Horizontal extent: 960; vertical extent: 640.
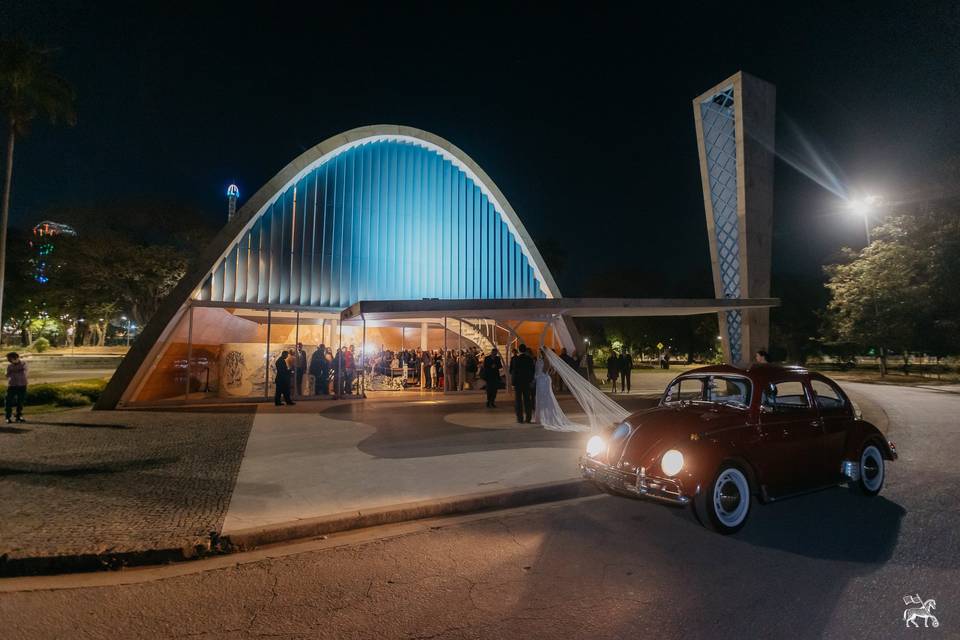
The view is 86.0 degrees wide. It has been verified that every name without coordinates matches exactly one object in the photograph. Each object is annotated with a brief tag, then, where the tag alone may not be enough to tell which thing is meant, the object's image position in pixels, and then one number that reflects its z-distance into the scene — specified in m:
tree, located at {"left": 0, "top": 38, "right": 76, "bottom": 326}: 23.08
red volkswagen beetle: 5.08
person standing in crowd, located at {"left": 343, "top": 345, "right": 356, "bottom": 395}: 19.44
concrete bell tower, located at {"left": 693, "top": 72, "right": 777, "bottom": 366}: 19.98
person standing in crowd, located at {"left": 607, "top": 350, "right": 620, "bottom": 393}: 21.04
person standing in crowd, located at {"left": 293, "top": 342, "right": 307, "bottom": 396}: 18.64
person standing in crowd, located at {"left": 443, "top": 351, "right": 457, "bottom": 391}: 21.18
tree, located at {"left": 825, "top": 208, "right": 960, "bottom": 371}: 24.66
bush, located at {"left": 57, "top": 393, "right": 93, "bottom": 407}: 16.55
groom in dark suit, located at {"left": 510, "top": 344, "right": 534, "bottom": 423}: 12.41
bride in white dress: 12.04
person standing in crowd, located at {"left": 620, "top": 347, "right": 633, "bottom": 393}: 21.78
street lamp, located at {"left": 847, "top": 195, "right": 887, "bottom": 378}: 20.31
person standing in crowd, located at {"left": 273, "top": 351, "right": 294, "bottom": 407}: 16.39
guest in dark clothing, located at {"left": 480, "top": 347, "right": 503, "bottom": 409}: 15.62
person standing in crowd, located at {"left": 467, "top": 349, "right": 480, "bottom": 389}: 21.94
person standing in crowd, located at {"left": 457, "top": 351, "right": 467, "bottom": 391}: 20.66
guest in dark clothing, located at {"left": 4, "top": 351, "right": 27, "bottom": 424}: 12.19
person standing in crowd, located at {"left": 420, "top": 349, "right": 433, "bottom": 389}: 22.25
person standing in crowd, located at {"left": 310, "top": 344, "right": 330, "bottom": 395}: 18.50
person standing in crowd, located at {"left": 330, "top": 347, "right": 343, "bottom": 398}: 18.59
